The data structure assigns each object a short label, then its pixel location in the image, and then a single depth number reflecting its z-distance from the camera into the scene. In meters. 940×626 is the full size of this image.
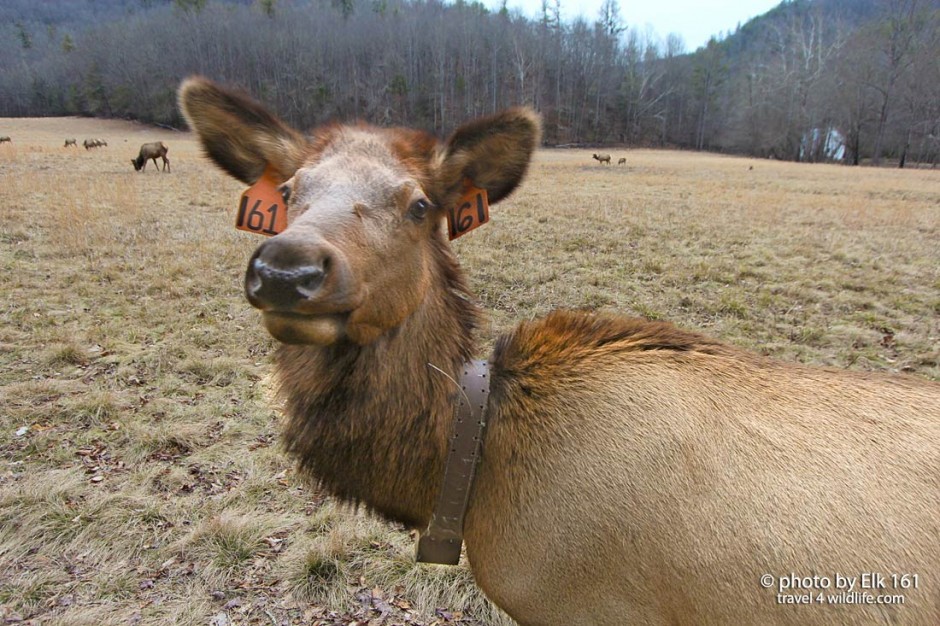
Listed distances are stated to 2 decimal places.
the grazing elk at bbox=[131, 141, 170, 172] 20.21
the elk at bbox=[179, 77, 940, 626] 0.74
